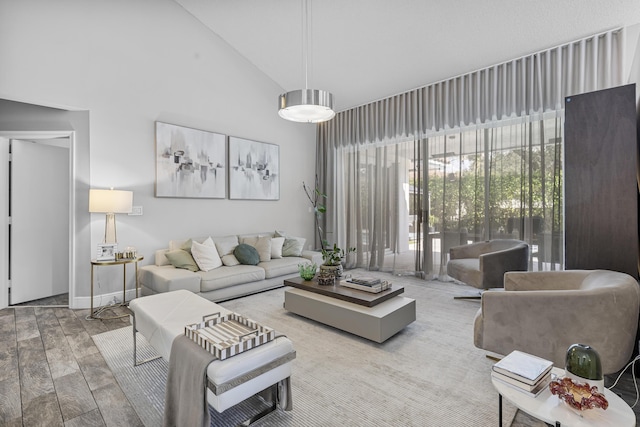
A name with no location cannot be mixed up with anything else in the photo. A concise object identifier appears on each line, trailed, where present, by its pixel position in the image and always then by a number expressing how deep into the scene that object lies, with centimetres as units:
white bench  154
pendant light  303
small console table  344
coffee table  274
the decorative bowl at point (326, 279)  339
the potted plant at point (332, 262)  347
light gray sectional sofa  378
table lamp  346
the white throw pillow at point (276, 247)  511
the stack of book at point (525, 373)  139
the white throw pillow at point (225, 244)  455
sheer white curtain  377
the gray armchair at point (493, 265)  362
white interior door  391
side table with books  122
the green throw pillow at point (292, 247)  530
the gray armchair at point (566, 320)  188
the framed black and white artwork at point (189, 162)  441
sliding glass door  399
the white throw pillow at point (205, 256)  417
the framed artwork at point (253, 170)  523
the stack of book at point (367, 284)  307
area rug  183
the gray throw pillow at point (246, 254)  455
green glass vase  132
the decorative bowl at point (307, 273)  357
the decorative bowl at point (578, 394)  122
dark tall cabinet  241
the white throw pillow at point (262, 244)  487
